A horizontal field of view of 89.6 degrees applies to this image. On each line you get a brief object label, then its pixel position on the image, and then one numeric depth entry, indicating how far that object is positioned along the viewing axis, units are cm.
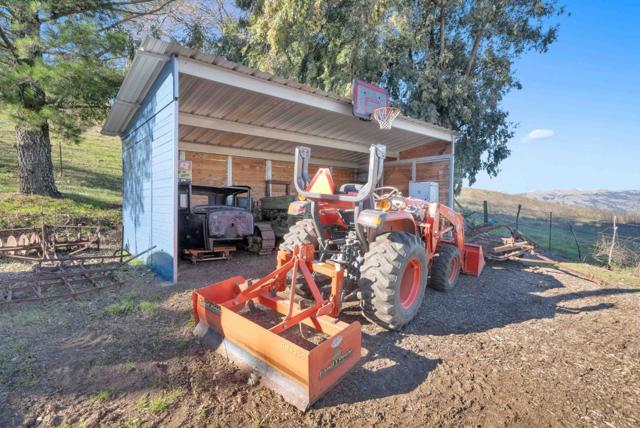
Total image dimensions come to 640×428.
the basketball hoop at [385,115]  771
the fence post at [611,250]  768
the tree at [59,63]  696
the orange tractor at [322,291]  229
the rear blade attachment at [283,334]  219
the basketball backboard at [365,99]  749
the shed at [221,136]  532
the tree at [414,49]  1118
